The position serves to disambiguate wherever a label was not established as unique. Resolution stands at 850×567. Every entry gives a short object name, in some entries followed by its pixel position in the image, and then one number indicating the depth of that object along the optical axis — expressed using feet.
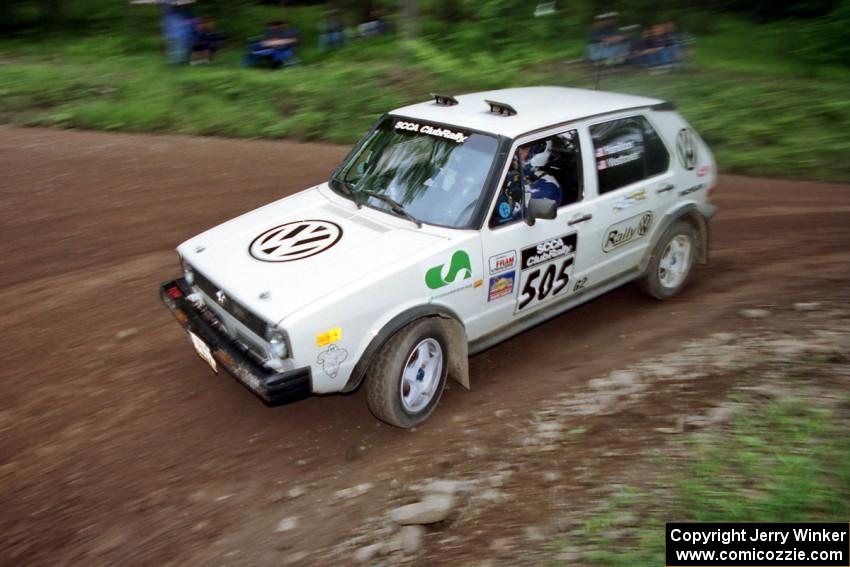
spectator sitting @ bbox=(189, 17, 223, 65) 48.32
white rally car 12.79
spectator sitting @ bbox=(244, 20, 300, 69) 47.73
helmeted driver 15.46
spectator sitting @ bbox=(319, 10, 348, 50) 53.11
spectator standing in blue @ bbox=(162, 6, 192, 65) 47.65
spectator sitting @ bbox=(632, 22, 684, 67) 45.93
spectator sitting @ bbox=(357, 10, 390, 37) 54.90
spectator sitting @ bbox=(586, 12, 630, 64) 47.70
